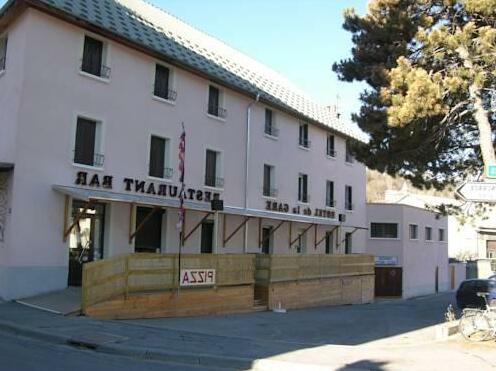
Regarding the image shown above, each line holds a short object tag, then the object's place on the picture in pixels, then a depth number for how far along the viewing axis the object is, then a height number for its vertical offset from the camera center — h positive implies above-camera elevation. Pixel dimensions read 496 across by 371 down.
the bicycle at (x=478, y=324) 12.61 -1.27
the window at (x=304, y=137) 31.75 +6.32
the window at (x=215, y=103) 24.94 +6.28
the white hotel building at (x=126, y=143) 17.44 +3.90
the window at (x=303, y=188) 31.43 +3.64
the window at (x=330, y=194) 34.16 +3.63
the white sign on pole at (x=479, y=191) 10.85 +1.29
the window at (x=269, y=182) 28.47 +3.52
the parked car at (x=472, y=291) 26.54 -1.26
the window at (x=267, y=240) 28.53 +0.80
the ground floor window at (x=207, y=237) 24.38 +0.73
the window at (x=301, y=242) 31.03 +0.79
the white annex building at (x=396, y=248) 42.78 +0.95
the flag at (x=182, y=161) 16.30 +2.50
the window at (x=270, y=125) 28.89 +6.28
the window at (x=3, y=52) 18.78 +6.12
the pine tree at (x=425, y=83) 15.35 +4.64
